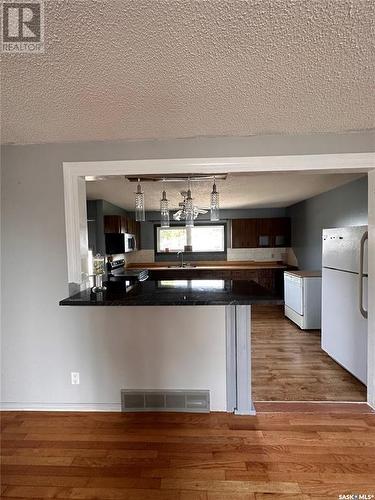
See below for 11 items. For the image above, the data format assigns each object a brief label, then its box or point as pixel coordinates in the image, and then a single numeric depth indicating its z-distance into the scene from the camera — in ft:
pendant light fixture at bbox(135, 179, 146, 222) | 7.51
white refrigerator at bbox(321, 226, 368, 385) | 7.61
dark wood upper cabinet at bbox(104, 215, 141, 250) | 15.03
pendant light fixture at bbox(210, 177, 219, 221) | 8.04
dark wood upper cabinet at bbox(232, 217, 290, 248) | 19.04
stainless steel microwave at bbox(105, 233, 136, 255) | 14.71
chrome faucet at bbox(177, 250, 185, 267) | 20.12
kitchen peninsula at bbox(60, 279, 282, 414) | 6.45
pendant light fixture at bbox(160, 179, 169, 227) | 8.24
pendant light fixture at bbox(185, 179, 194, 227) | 8.08
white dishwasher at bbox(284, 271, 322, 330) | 12.33
